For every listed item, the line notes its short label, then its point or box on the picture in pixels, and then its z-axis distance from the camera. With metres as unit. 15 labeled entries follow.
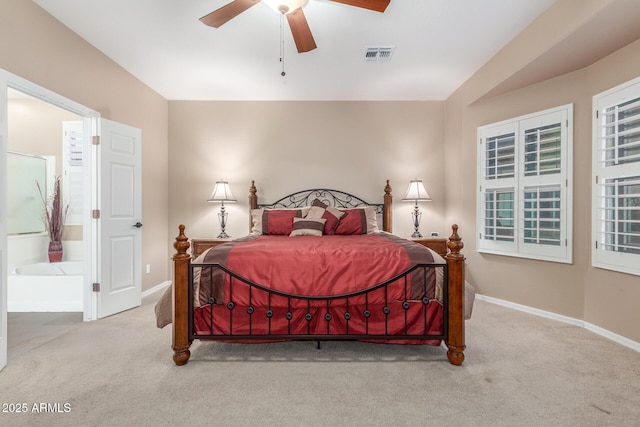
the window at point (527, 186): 3.01
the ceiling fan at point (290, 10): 1.96
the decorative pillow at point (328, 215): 3.63
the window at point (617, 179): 2.40
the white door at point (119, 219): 3.14
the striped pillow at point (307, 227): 3.47
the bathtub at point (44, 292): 3.29
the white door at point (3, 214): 2.12
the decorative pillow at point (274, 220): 3.64
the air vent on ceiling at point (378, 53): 3.04
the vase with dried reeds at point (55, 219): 3.98
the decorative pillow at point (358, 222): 3.61
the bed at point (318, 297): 2.10
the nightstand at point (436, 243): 3.84
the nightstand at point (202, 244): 3.91
